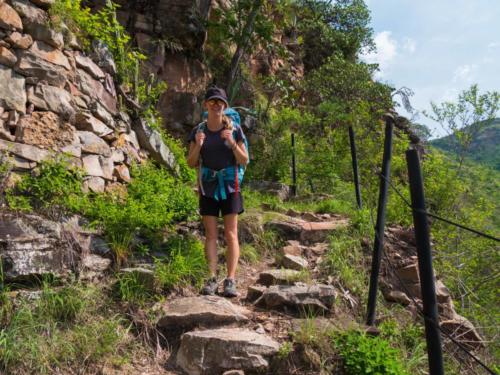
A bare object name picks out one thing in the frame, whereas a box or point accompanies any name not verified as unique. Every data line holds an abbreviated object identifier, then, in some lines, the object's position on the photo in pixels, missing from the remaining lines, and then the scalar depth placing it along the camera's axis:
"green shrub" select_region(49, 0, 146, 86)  4.48
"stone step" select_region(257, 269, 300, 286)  3.71
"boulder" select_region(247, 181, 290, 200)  7.84
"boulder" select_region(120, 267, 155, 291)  3.23
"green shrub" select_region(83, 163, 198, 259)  3.73
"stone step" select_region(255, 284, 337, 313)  3.19
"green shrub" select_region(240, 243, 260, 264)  4.62
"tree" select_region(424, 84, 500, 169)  10.77
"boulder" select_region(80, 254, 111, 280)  3.23
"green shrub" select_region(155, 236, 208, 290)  3.38
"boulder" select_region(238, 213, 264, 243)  5.05
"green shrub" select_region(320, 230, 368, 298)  3.80
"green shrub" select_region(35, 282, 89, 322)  2.78
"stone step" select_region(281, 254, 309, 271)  4.12
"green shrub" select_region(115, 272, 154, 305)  3.11
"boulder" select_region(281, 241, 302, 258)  4.57
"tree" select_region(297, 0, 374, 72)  17.11
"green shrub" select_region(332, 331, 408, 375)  2.46
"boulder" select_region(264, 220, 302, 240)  5.20
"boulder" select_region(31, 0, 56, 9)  4.27
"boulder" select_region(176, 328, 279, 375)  2.59
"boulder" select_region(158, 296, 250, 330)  2.93
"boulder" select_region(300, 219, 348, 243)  5.09
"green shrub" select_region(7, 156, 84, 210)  3.51
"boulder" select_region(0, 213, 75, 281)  2.96
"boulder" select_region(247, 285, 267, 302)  3.49
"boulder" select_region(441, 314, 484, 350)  3.53
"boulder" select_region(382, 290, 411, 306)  3.79
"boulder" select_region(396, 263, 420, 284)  4.12
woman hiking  3.41
